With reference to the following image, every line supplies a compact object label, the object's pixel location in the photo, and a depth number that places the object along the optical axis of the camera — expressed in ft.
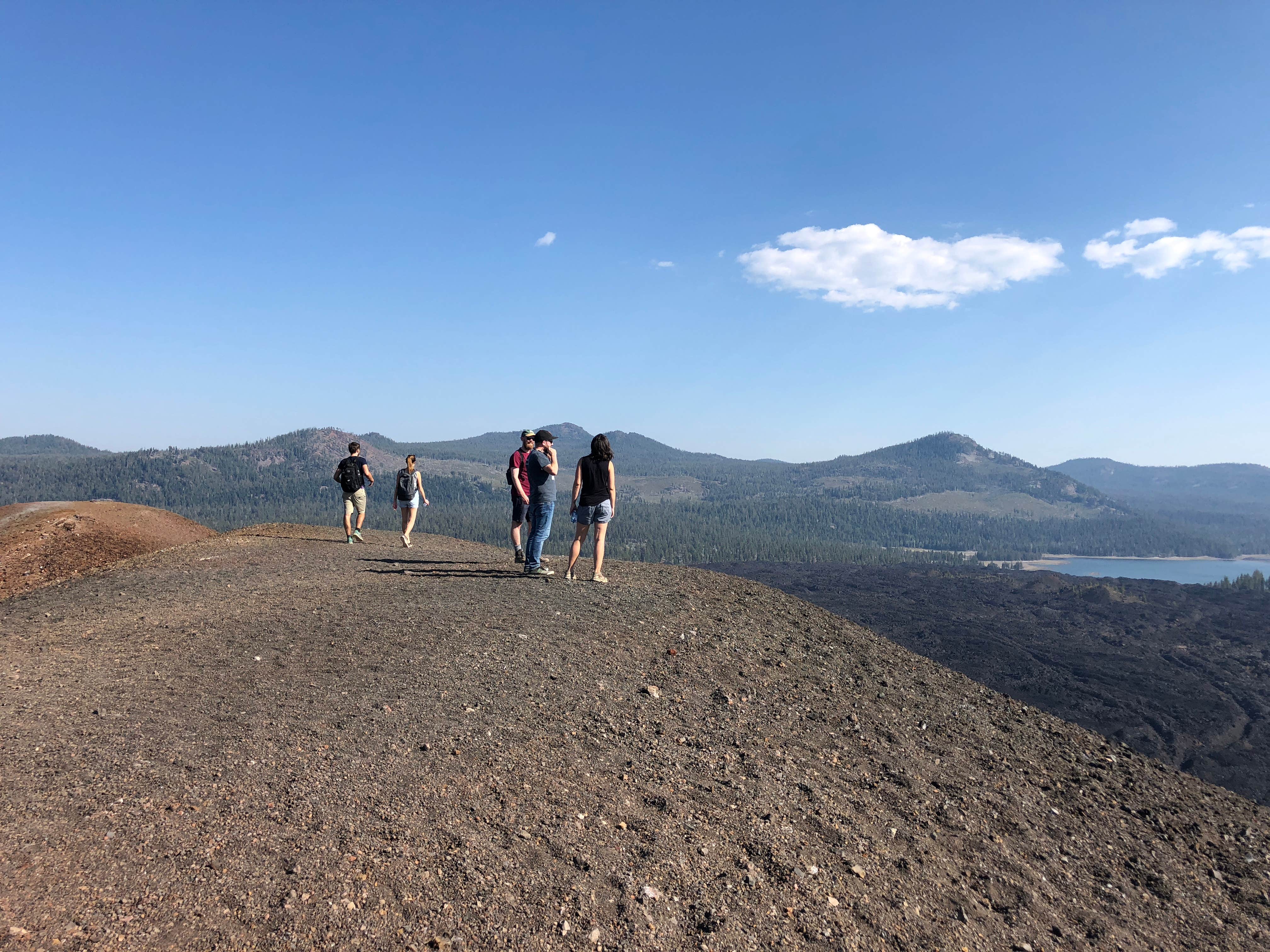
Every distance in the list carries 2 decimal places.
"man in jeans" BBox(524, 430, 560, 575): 49.14
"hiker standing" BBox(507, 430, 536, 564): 51.80
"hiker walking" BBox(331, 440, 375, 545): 69.00
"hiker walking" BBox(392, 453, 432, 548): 67.46
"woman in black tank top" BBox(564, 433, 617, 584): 45.60
